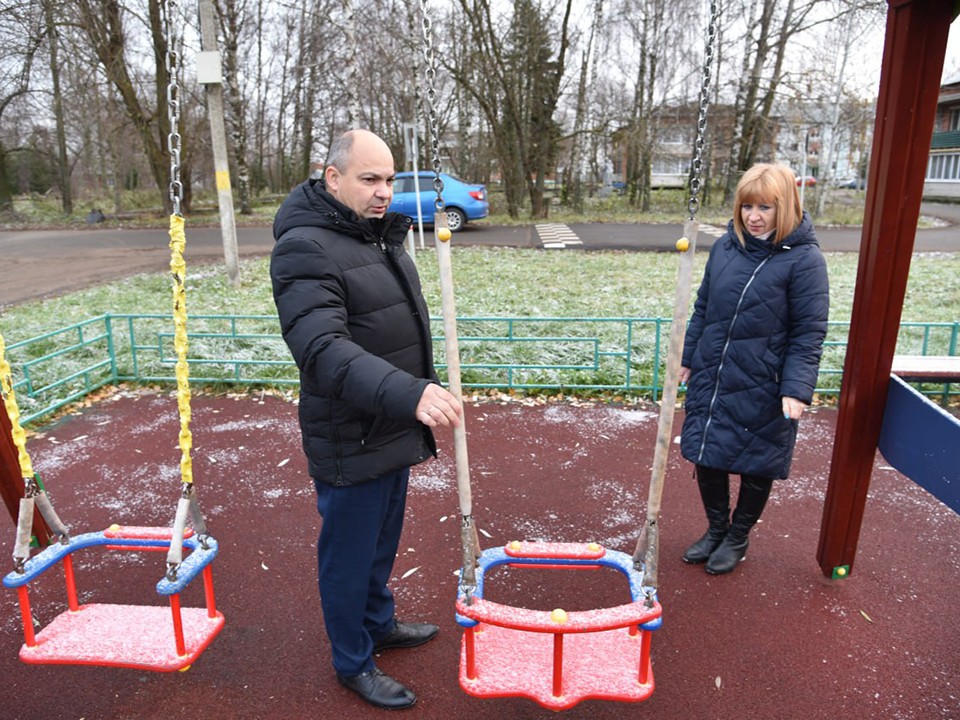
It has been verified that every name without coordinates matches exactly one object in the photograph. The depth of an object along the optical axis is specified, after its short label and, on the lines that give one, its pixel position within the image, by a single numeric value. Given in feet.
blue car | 52.34
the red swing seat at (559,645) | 7.00
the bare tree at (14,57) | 50.62
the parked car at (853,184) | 121.73
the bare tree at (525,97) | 67.67
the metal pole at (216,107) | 30.01
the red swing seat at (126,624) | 7.73
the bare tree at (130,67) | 59.31
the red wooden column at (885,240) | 8.55
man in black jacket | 6.37
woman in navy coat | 9.50
